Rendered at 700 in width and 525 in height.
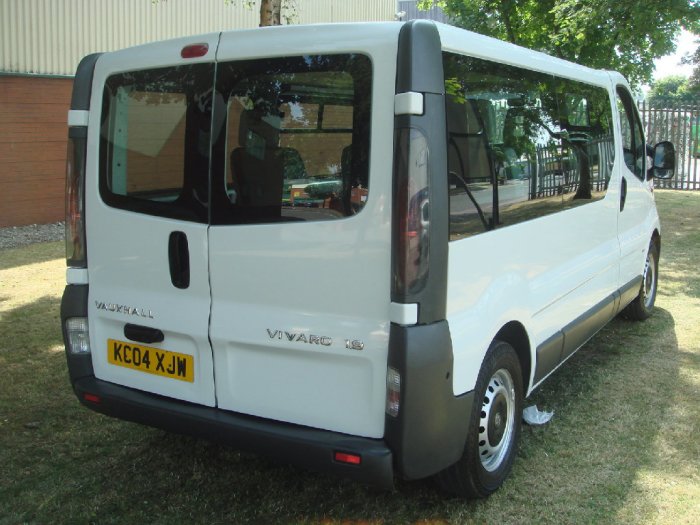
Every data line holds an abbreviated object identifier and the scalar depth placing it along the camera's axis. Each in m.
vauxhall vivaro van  2.76
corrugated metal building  11.55
